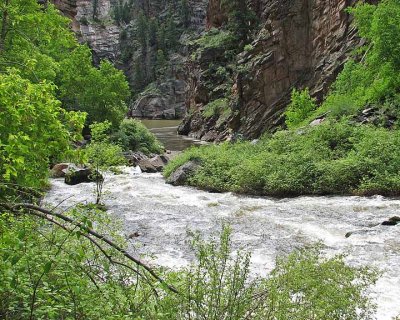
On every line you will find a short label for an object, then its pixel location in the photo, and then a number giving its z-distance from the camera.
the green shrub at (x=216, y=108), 48.64
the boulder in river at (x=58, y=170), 23.61
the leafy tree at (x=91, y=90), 36.38
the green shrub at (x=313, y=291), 4.61
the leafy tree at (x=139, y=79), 110.00
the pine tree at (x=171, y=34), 109.31
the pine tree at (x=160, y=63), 102.18
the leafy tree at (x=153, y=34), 113.69
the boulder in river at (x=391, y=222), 12.16
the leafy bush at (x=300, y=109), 29.67
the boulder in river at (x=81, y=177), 21.38
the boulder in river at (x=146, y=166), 27.84
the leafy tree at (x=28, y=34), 8.79
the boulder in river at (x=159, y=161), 28.86
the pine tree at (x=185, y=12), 112.25
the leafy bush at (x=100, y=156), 16.33
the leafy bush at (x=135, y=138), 35.82
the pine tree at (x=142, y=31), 114.12
